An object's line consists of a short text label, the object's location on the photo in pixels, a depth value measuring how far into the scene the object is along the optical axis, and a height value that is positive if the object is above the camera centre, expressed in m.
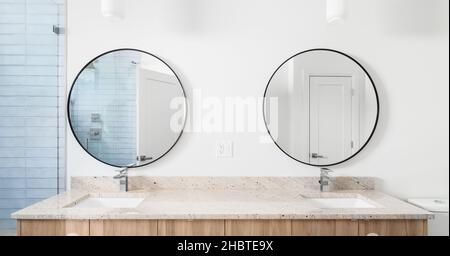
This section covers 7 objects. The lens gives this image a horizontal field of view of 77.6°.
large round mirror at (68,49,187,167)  1.21 +0.07
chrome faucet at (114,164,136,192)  1.19 -0.24
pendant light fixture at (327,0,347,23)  1.08 +0.46
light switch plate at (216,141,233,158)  1.24 -0.10
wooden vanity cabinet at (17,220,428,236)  0.87 -0.32
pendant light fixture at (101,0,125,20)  1.07 +0.45
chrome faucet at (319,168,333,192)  1.20 -0.23
